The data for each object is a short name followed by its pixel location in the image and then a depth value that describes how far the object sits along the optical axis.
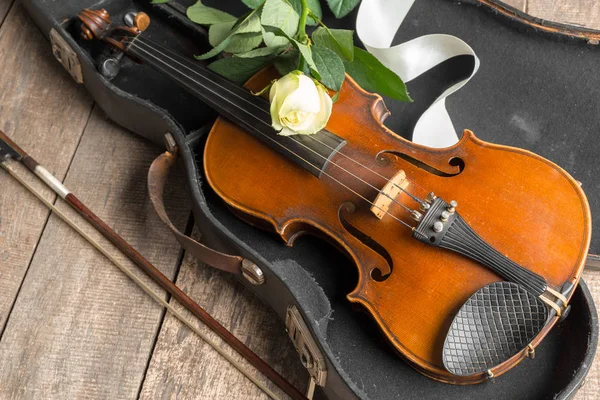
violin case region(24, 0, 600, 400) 1.22
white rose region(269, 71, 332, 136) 1.18
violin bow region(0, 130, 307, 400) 1.27
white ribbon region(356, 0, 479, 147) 1.31
